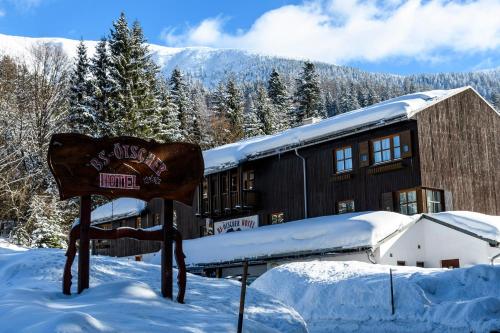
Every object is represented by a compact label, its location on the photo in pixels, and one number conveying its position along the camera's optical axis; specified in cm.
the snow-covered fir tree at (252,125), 6266
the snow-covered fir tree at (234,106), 6788
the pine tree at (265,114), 6452
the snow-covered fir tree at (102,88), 5433
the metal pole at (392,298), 1410
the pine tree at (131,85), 5528
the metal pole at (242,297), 764
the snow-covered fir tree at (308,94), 6631
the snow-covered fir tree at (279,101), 6762
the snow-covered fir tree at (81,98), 5297
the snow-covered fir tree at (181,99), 6938
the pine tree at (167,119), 5828
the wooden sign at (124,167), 966
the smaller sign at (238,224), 3341
